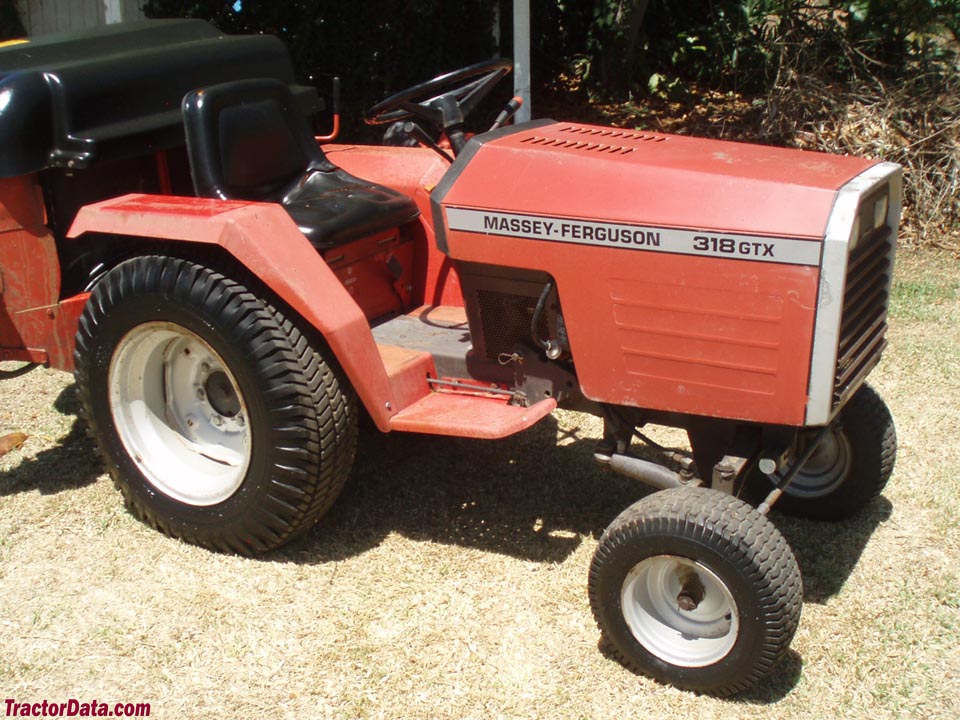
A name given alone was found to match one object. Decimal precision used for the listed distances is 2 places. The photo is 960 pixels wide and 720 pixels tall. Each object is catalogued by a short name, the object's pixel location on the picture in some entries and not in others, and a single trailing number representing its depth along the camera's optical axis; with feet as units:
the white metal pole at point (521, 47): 19.98
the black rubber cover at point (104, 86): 10.71
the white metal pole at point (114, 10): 24.26
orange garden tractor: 8.64
